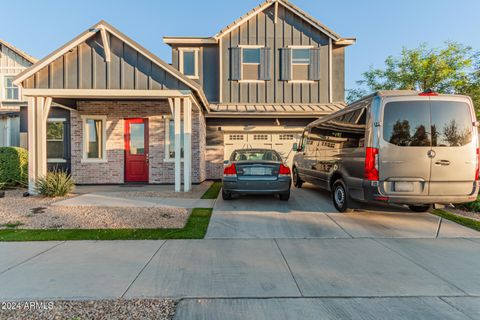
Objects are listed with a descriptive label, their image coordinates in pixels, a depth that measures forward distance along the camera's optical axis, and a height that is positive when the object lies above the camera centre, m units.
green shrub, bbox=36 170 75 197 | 7.53 -0.86
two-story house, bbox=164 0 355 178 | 12.30 +4.67
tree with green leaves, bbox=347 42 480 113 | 14.68 +5.37
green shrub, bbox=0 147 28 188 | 9.25 -0.41
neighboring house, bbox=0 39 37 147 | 15.62 +5.43
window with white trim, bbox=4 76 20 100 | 16.00 +4.07
